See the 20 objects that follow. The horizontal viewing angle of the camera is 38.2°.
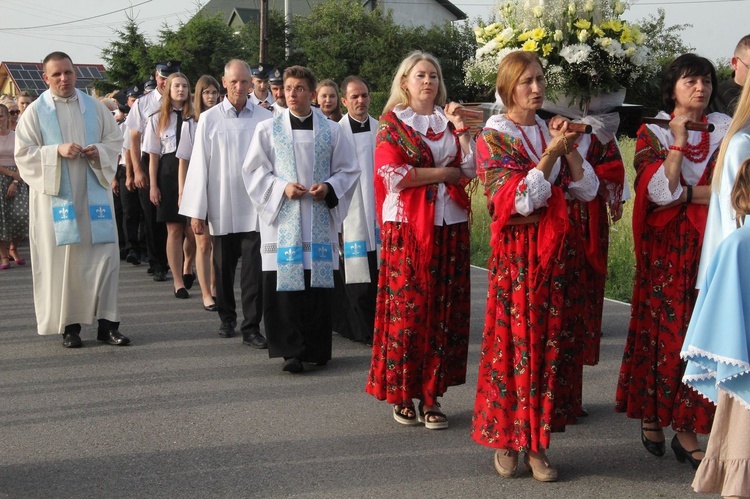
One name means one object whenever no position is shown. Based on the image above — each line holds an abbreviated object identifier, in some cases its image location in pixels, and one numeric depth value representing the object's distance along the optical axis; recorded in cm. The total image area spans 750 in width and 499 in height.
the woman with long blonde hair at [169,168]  1139
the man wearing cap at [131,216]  1424
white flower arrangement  604
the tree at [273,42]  4638
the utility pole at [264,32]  3159
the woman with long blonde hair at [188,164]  1045
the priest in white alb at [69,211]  870
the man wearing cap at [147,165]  1230
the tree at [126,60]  4059
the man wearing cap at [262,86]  1258
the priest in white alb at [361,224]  877
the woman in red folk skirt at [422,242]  621
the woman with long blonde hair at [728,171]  416
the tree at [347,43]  5144
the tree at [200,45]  4219
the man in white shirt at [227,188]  916
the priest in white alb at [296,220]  776
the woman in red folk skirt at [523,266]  528
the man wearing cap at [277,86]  1009
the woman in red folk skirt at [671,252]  558
